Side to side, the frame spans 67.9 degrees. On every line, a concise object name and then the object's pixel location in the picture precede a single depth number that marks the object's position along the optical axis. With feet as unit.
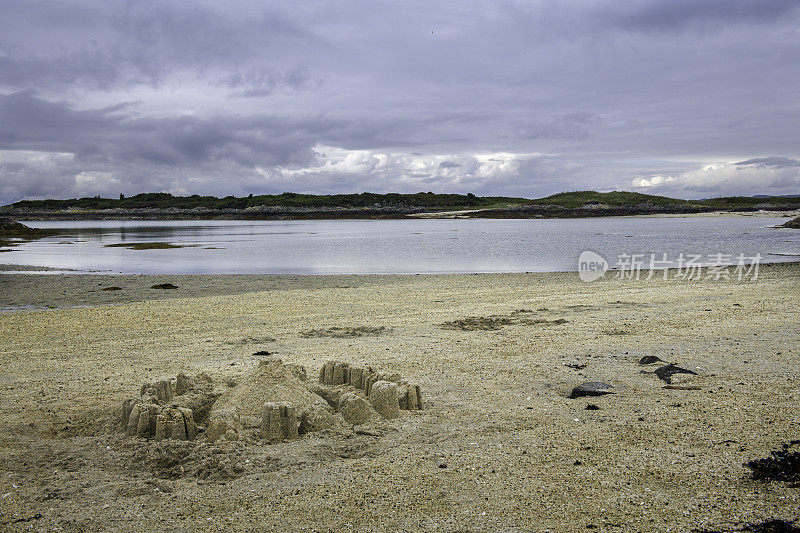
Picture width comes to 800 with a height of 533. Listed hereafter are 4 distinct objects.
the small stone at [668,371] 23.08
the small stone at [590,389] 21.22
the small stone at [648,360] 25.64
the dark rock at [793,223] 205.42
